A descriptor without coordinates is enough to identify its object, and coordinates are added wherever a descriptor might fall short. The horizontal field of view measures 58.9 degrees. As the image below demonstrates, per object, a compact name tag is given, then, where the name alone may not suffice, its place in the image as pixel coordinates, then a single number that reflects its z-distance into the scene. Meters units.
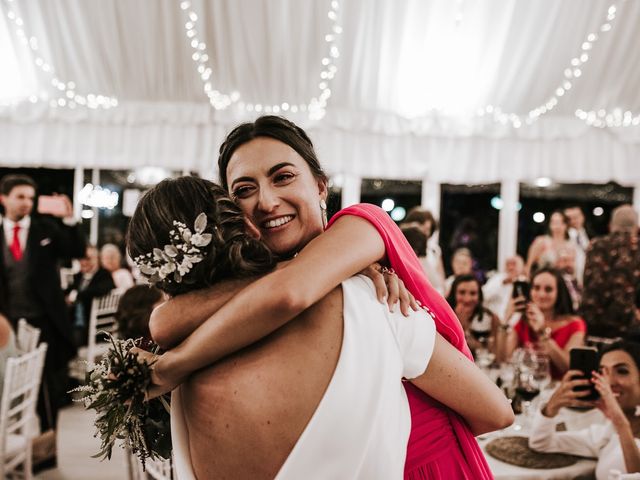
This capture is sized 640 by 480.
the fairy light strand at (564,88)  5.29
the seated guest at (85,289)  5.46
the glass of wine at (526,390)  2.48
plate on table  1.98
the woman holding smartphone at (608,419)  1.96
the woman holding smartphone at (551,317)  3.49
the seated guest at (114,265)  6.05
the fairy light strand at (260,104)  5.15
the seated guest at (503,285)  5.43
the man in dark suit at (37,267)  4.21
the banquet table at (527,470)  1.89
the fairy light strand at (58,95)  5.61
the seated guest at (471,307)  3.60
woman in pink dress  0.94
